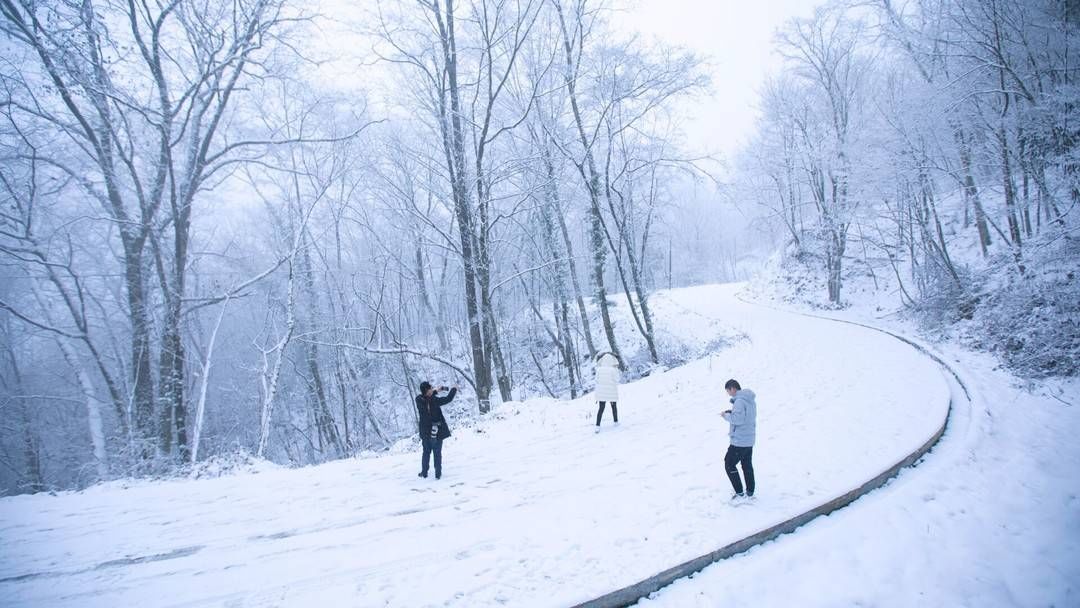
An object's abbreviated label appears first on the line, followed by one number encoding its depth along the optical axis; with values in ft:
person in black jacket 23.35
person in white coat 29.76
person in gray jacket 17.78
